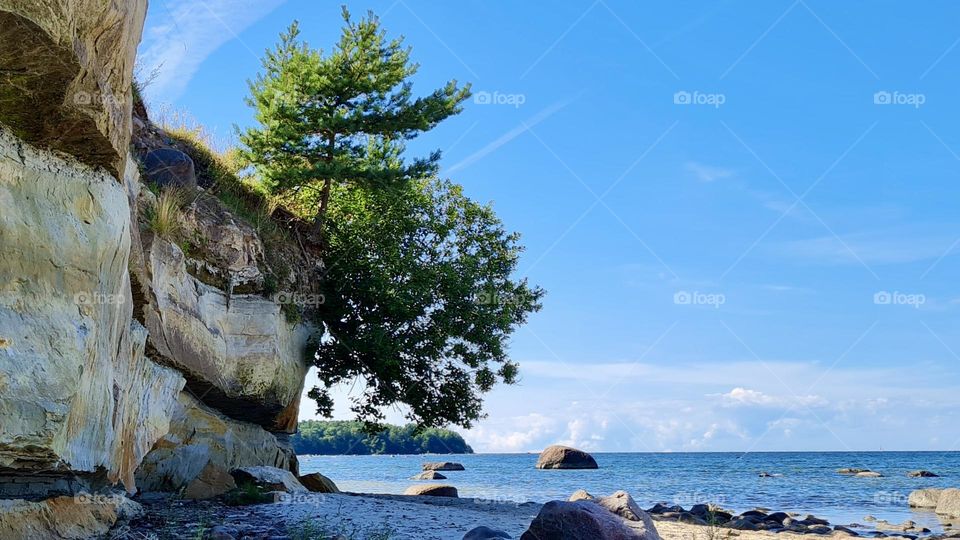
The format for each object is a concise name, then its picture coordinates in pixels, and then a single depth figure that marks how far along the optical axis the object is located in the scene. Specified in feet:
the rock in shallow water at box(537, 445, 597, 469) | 231.09
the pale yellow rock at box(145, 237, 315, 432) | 50.83
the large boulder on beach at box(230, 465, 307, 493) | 52.65
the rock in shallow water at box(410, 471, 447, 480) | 177.47
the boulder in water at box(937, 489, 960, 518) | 85.81
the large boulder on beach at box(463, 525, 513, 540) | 38.70
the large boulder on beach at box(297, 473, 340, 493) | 68.86
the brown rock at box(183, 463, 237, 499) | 49.57
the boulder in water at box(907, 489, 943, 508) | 94.05
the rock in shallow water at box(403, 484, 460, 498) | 97.55
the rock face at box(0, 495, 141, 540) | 29.04
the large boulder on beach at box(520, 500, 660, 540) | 33.40
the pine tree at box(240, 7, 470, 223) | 77.51
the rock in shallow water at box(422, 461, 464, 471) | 254.06
